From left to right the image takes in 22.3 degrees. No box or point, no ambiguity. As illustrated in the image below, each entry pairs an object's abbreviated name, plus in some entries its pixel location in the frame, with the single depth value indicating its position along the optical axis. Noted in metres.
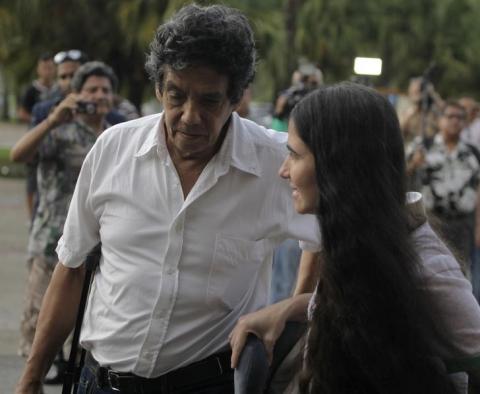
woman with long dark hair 2.56
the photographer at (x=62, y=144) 6.64
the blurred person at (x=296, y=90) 9.48
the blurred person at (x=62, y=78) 8.34
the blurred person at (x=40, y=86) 13.09
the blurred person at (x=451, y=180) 9.47
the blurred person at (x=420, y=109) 10.67
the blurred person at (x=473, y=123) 14.62
